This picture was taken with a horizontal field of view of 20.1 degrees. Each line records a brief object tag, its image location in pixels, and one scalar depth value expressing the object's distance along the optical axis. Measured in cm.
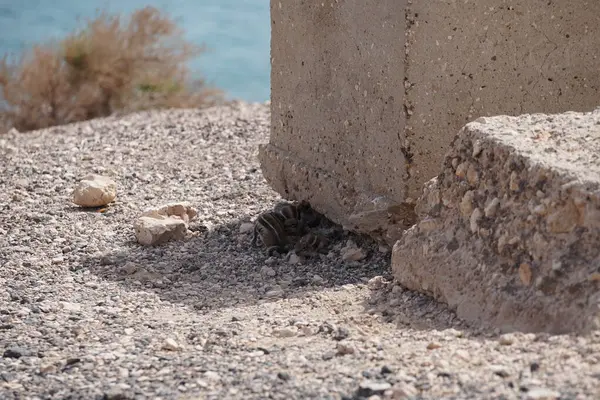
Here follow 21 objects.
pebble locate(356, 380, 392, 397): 455
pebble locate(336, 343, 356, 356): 517
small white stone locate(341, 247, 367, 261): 807
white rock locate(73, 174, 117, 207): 977
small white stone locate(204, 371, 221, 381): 509
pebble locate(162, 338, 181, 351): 579
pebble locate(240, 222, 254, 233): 902
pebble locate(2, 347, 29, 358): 595
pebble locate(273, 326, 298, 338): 589
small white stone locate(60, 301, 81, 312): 694
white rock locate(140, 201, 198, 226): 924
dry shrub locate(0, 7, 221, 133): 1832
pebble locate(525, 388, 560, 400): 406
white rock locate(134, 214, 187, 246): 875
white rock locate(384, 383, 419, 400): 443
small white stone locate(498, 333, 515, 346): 486
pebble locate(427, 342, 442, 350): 503
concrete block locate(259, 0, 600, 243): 710
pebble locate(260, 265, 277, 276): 792
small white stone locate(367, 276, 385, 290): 687
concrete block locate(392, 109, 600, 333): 500
